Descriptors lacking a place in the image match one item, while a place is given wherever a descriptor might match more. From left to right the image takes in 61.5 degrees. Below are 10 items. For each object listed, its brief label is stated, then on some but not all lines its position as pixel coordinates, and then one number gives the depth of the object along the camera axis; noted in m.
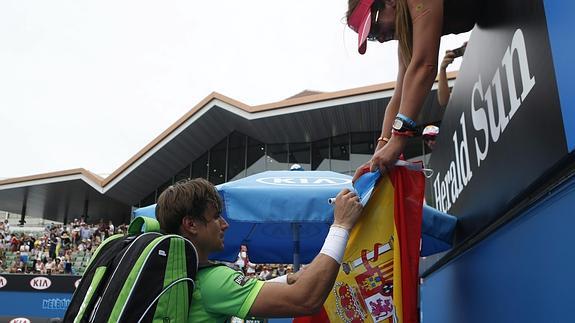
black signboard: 1.36
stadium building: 18.55
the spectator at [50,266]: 19.11
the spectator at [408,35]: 1.84
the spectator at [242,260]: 12.61
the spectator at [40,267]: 19.54
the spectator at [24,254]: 20.73
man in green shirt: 1.63
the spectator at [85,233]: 22.78
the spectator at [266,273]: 13.17
